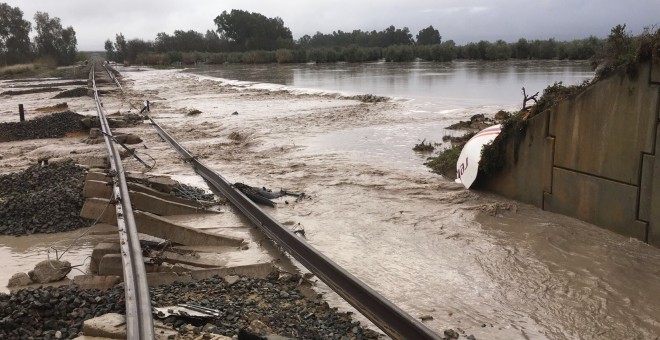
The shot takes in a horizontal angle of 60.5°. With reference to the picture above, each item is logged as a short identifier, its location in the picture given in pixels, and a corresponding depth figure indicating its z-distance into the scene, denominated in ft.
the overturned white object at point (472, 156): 32.43
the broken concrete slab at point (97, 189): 29.14
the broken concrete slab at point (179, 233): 23.91
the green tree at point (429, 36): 467.85
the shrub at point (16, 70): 239.91
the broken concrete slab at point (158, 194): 30.14
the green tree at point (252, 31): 443.73
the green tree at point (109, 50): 516.73
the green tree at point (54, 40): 376.07
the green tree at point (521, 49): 237.66
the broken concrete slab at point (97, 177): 31.21
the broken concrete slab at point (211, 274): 18.97
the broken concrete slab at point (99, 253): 20.51
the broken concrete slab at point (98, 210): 25.88
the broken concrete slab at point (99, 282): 18.33
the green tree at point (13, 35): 322.42
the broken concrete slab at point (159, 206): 28.04
